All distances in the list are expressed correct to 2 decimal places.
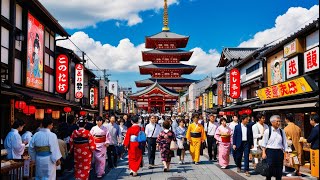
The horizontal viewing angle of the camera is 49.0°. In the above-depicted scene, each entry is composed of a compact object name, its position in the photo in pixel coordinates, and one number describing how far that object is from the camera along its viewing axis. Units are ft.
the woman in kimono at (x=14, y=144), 26.63
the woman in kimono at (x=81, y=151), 28.17
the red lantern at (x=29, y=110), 45.24
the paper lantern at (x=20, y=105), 42.50
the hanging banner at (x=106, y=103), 136.26
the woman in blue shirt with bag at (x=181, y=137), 42.75
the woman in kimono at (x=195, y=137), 40.98
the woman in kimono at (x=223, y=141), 37.81
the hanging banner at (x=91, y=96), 114.42
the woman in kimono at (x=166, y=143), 35.88
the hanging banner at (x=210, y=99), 119.34
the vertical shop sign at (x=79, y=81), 81.56
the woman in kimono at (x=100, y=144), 32.76
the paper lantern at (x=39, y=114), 55.98
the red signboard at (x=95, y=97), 115.47
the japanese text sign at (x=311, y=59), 41.37
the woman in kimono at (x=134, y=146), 33.35
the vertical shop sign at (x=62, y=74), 67.77
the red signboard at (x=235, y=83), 82.07
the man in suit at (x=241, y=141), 34.55
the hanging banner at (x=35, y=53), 53.36
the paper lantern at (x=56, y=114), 66.39
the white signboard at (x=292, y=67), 49.11
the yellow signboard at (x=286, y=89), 44.45
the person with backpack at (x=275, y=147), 24.82
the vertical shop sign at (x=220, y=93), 102.25
